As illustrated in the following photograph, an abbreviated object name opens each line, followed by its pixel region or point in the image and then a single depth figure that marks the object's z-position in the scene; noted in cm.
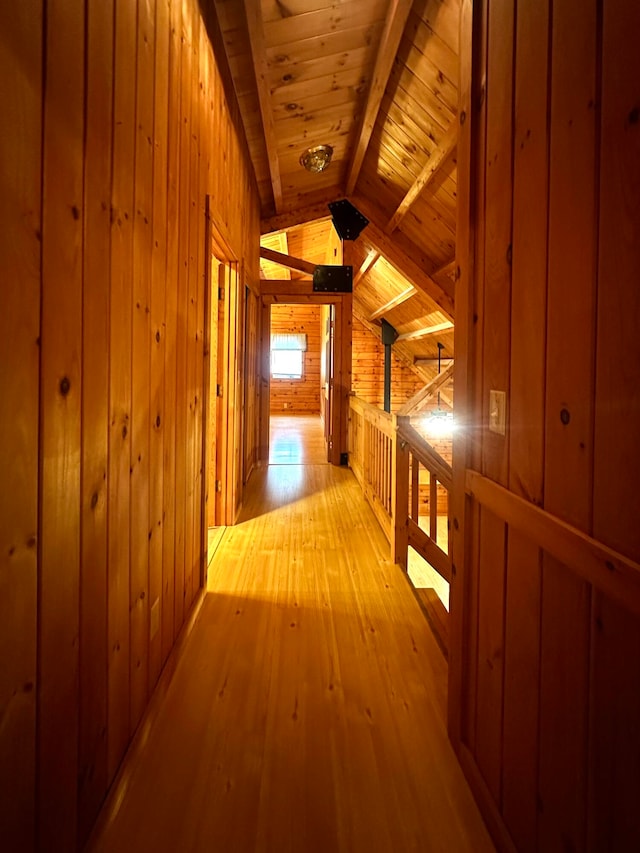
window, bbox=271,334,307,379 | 1142
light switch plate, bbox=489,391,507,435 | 107
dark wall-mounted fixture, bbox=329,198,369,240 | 495
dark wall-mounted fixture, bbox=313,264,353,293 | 504
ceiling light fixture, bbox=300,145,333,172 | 396
